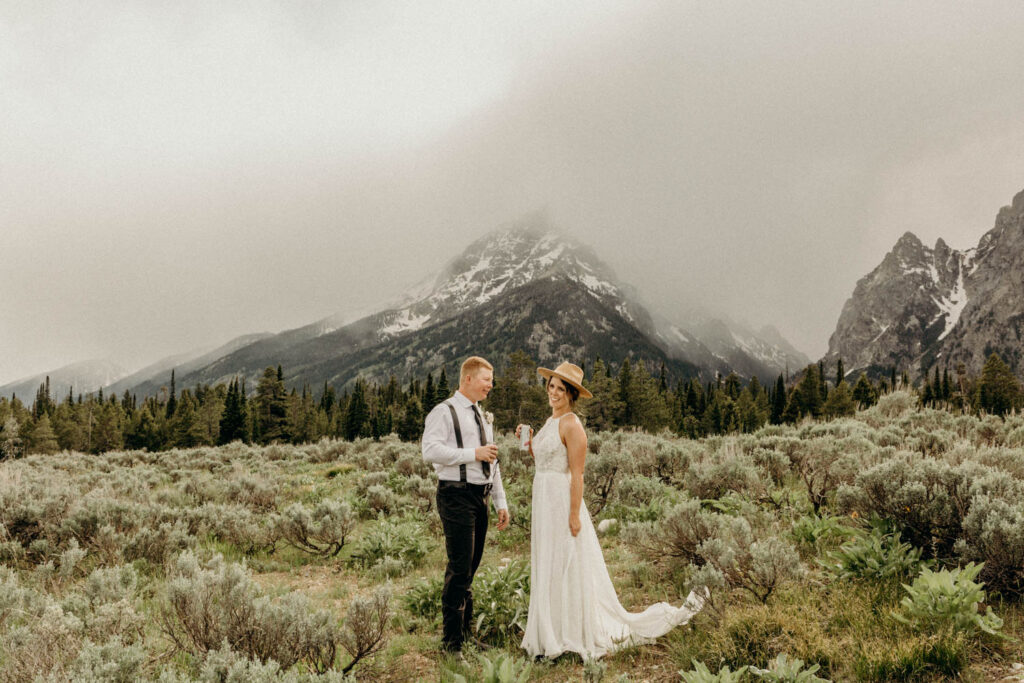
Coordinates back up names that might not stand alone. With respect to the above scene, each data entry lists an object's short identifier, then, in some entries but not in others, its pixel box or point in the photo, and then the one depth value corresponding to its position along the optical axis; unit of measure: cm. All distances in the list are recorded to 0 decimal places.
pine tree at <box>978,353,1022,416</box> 4033
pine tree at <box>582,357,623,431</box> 6369
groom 456
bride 457
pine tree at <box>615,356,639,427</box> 6681
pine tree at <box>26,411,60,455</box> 5344
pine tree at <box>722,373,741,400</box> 8824
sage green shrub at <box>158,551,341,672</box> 364
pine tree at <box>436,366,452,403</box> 6878
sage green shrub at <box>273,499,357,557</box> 821
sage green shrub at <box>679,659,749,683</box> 333
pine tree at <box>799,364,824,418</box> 6378
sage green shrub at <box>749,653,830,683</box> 329
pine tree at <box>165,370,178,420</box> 7700
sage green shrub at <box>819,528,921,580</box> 485
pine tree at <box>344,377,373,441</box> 7544
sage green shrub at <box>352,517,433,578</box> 765
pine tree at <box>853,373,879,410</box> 6264
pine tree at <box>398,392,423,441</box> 6682
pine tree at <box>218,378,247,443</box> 5512
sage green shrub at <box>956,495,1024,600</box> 430
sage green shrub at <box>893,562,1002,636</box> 363
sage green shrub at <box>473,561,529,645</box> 503
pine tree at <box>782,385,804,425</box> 6347
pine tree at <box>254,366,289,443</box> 5231
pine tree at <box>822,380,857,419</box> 5348
